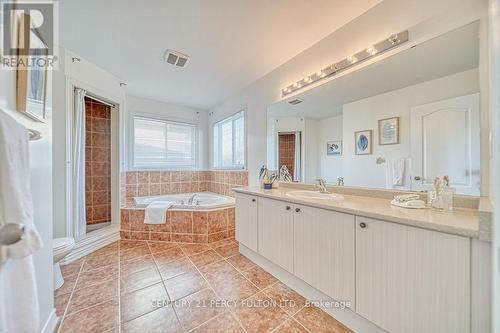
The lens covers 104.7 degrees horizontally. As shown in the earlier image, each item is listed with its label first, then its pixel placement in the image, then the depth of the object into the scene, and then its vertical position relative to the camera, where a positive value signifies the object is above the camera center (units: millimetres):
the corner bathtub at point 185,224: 2734 -847
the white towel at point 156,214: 2762 -688
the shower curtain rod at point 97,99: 2571 +959
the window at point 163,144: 3711 +460
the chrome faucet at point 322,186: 1904 -201
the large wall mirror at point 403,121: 1191 +356
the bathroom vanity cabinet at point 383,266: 877 -583
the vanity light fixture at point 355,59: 1437 +939
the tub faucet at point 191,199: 3659 -636
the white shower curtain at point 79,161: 2314 +67
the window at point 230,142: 3465 +471
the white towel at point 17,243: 635 -252
